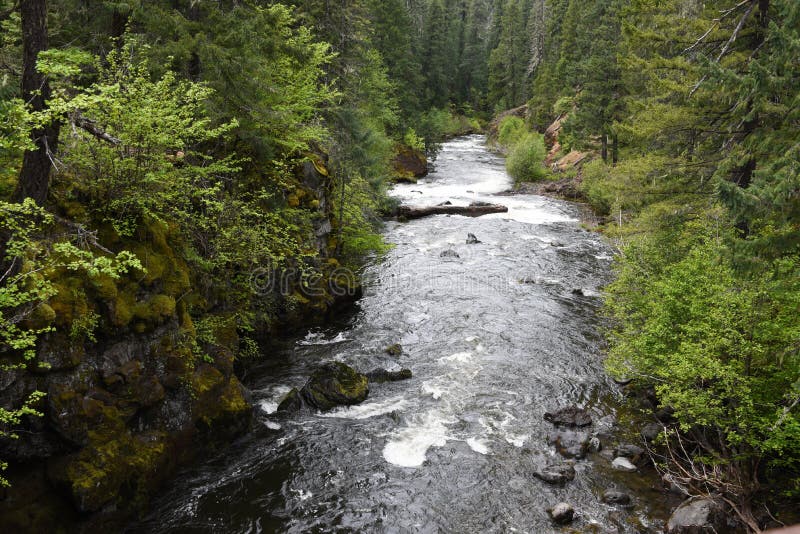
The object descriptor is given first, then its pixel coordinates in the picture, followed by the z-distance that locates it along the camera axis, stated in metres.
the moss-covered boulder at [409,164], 43.62
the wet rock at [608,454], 11.75
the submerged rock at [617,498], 10.23
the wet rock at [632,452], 11.62
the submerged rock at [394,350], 16.25
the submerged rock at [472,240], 27.60
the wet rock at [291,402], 13.00
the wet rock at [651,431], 12.10
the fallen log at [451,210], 33.00
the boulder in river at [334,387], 13.41
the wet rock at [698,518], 9.03
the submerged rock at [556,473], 10.77
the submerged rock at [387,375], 14.80
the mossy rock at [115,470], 8.22
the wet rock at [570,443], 11.73
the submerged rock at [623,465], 11.35
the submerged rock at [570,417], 12.83
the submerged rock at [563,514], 9.70
